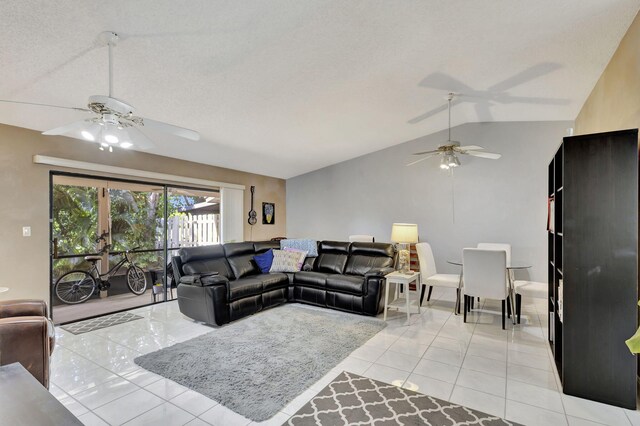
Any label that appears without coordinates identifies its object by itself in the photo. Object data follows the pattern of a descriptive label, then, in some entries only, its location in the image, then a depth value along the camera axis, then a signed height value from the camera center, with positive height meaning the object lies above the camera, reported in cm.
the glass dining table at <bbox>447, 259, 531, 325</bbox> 401 -105
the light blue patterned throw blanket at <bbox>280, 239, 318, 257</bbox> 543 -56
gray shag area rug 234 -134
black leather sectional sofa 391 -94
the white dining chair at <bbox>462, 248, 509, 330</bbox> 373 -75
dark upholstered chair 189 -79
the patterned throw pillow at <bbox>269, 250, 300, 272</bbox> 511 -79
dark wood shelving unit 217 -38
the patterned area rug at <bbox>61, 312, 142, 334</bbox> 377 -137
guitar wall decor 682 -6
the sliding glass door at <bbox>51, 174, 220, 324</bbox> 429 -42
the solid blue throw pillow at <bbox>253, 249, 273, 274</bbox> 513 -78
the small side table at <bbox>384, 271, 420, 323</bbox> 408 -90
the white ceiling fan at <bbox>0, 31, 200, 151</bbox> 216 +68
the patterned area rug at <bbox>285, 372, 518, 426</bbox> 204 -134
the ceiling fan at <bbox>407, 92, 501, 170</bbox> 407 +78
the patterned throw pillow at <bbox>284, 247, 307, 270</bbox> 520 -70
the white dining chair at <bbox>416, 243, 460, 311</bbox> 441 -95
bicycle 439 -99
